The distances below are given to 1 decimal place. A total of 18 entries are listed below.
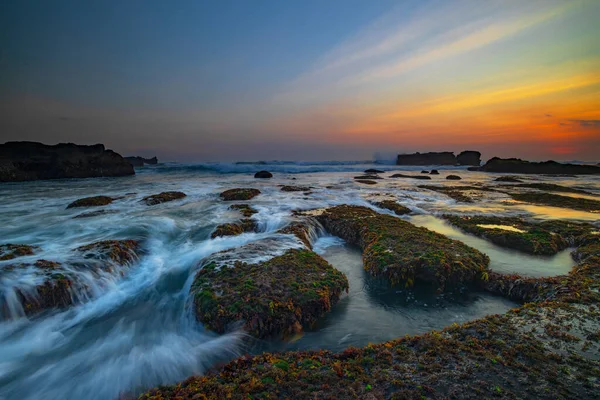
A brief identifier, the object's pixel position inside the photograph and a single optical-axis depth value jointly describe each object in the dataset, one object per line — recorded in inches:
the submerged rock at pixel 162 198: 695.7
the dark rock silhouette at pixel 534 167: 1884.8
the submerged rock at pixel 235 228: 417.5
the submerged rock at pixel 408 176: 1640.1
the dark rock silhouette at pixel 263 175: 1728.7
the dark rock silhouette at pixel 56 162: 1412.4
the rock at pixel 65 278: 226.5
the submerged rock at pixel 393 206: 589.9
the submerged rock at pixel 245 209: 545.2
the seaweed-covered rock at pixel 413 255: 261.3
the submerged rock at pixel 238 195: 765.3
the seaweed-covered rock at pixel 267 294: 196.1
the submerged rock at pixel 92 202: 647.1
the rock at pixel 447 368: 120.7
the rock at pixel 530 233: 348.8
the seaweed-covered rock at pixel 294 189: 944.9
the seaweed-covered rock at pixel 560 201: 591.1
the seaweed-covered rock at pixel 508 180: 1278.2
